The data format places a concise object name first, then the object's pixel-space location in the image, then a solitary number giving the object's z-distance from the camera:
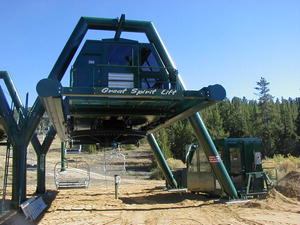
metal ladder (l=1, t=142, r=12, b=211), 11.86
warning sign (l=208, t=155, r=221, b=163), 13.73
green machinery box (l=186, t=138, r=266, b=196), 15.30
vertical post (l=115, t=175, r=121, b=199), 16.12
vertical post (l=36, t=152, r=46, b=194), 18.39
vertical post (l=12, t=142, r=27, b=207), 12.71
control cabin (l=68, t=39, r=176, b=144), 11.89
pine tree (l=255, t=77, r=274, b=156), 72.19
